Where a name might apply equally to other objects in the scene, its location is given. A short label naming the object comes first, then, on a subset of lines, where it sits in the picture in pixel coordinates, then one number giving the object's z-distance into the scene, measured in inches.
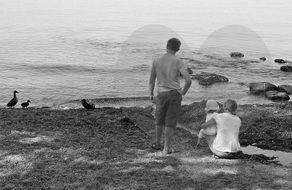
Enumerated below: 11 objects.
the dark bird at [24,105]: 746.8
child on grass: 401.4
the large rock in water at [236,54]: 1609.3
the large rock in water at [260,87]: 975.6
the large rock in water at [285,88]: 992.4
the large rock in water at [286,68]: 1348.4
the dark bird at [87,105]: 688.4
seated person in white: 391.5
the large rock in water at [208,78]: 1082.2
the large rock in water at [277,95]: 912.3
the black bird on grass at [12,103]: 753.6
